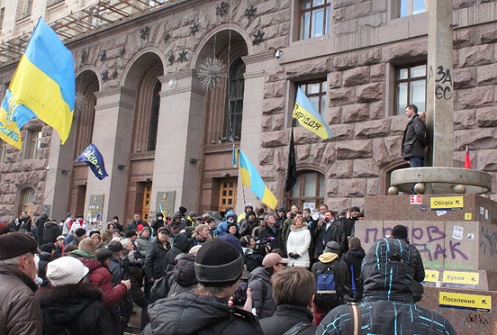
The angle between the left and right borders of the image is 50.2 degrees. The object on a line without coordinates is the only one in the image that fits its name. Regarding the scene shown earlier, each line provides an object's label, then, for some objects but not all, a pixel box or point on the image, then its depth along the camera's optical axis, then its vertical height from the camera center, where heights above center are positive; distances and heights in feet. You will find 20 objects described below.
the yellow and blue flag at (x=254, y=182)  47.26 +4.43
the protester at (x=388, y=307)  8.52 -1.08
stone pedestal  19.61 +0.02
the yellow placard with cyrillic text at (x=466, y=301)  19.26 -2.05
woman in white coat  36.40 -0.71
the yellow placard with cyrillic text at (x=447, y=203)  22.90 +1.80
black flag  50.11 +5.92
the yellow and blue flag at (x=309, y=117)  47.88 +10.62
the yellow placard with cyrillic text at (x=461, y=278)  21.34 -1.31
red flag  42.23 +6.64
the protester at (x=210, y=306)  8.96 -1.35
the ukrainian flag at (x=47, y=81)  34.91 +9.04
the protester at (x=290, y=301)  11.59 -1.48
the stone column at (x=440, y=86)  26.78 +7.99
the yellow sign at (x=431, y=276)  22.15 -1.34
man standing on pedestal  27.43 +5.30
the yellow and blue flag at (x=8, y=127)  39.07 +6.84
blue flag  60.85 +6.91
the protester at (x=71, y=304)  13.09 -2.12
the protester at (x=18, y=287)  10.97 -1.56
